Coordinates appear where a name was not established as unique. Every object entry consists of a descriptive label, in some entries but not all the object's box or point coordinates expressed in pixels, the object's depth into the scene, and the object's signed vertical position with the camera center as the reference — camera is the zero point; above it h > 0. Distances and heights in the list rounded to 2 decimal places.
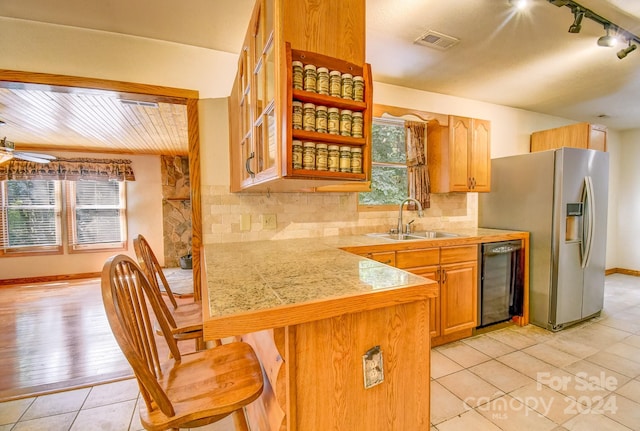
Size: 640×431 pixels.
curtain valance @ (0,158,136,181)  5.24 +0.65
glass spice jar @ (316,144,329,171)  1.20 +0.19
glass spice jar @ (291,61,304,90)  1.15 +0.50
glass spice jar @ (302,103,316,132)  1.16 +0.34
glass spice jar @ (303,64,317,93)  1.17 +0.50
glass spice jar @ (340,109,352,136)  1.23 +0.34
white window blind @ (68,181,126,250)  5.72 -0.19
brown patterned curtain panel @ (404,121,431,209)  3.06 +0.42
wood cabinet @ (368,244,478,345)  2.42 -0.70
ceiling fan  3.49 +0.65
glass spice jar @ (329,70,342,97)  1.22 +0.50
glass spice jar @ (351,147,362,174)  1.27 +0.19
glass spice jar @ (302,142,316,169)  1.17 +0.19
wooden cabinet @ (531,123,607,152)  3.50 +0.80
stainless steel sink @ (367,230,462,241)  2.77 -0.32
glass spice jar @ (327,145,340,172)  1.23 +0.19
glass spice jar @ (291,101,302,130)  1.14 +0.34
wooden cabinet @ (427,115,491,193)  2.98 +0.50
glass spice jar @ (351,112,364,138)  1.26 +0.34
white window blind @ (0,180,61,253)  5.34 -0.19
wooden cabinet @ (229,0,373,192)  1.12 +0.57
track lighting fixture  1.77 +1.18
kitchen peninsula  0.88 -0.47
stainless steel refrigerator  2.78 -0.24
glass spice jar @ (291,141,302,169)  1.14 +0.19
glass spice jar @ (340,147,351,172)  1.25 +0.19
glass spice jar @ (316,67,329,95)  1.20 +0.50
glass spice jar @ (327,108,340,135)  1.21 +0.34
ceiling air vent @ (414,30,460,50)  2.16 +1.23
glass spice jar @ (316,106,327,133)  1.18 +0.34
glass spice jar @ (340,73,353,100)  1.24 +0.49
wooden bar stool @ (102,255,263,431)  0.86 -0.64
